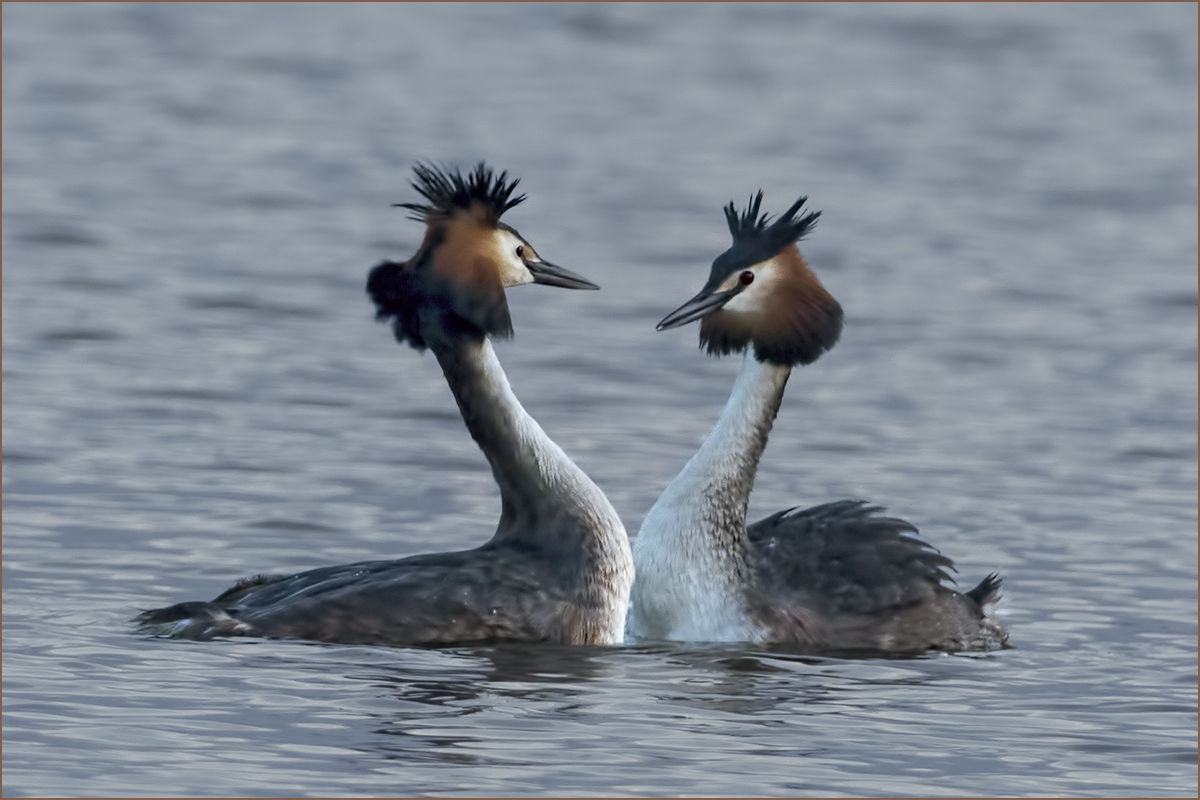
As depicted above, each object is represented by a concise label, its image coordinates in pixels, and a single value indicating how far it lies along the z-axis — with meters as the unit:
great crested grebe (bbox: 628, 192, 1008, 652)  10.86
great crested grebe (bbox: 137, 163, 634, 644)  10.27
